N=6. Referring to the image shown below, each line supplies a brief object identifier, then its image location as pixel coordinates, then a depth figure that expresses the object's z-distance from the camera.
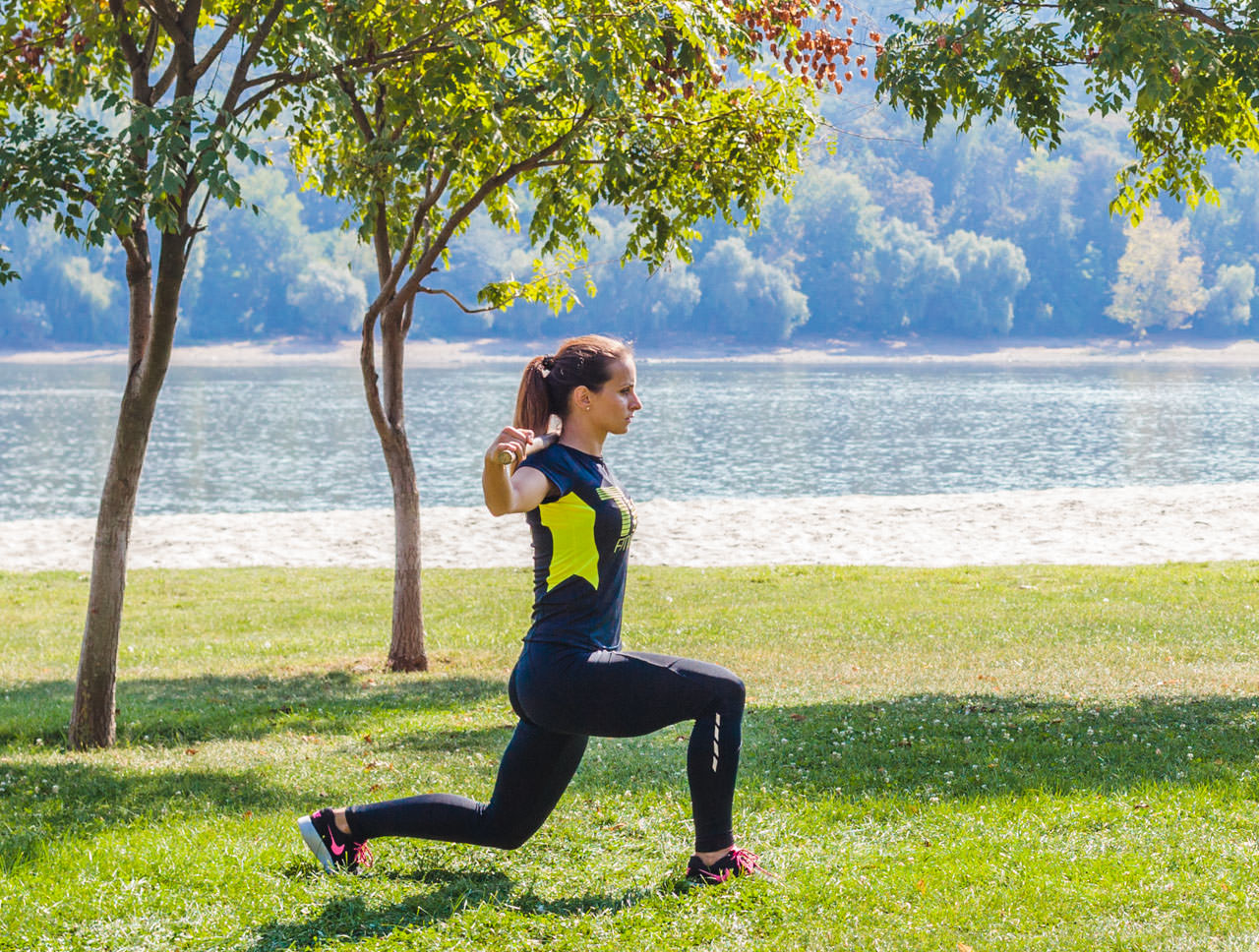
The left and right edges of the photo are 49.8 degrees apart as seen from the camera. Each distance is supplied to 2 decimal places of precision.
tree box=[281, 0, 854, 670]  8.73
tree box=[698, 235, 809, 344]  152.75
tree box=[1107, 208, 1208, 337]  150.38
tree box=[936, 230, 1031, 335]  153.38
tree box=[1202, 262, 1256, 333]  152.12
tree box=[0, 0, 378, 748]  6.86
